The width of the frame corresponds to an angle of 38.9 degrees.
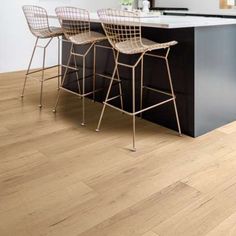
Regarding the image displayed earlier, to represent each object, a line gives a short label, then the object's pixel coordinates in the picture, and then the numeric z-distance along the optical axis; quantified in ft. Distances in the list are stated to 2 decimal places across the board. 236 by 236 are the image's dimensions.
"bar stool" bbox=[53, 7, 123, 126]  10.18
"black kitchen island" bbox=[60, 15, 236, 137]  8.74
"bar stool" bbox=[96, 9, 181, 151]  8.25
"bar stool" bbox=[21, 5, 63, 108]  11.64
